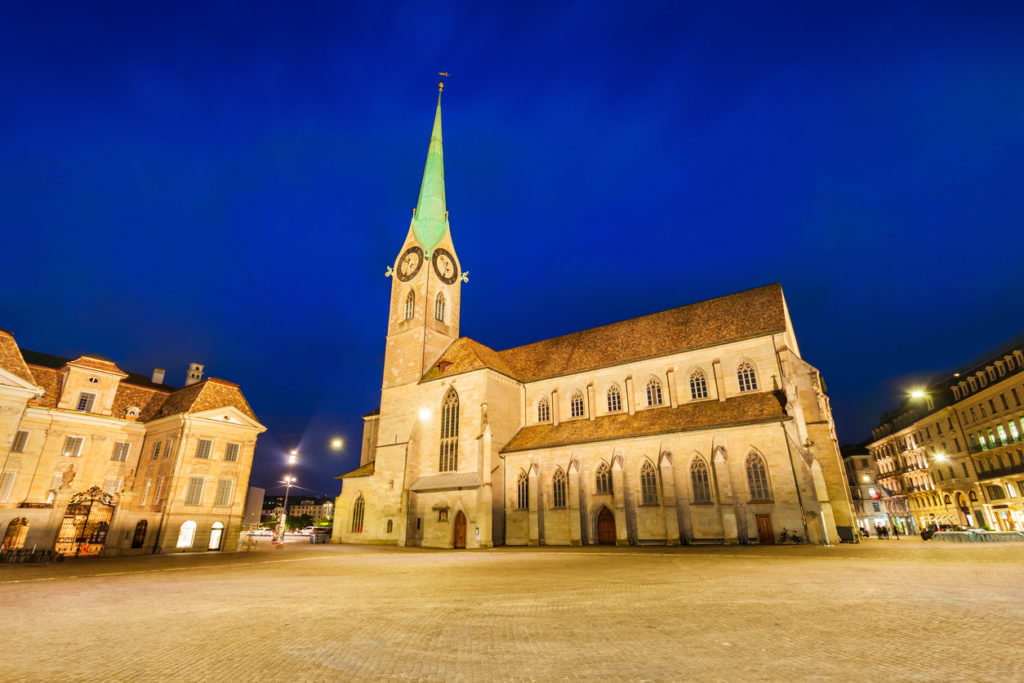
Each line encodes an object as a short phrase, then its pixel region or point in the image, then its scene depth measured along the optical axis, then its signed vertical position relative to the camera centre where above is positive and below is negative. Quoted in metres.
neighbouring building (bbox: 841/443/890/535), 58.84 +2.81
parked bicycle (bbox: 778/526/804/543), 25.03 -1.23
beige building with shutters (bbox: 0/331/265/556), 27.23 +4.28
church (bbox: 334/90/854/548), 27.03 +5.04
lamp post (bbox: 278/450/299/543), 42.88 +3.71
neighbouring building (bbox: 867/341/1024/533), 39.66 +5.51
